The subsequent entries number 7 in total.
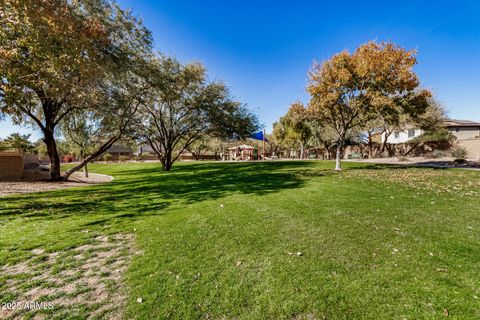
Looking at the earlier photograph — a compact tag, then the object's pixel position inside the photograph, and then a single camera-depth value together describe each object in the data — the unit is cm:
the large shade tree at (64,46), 544
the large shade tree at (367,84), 1286
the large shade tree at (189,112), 1689
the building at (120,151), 6519
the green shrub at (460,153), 1931
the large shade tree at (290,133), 3216
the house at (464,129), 3206
